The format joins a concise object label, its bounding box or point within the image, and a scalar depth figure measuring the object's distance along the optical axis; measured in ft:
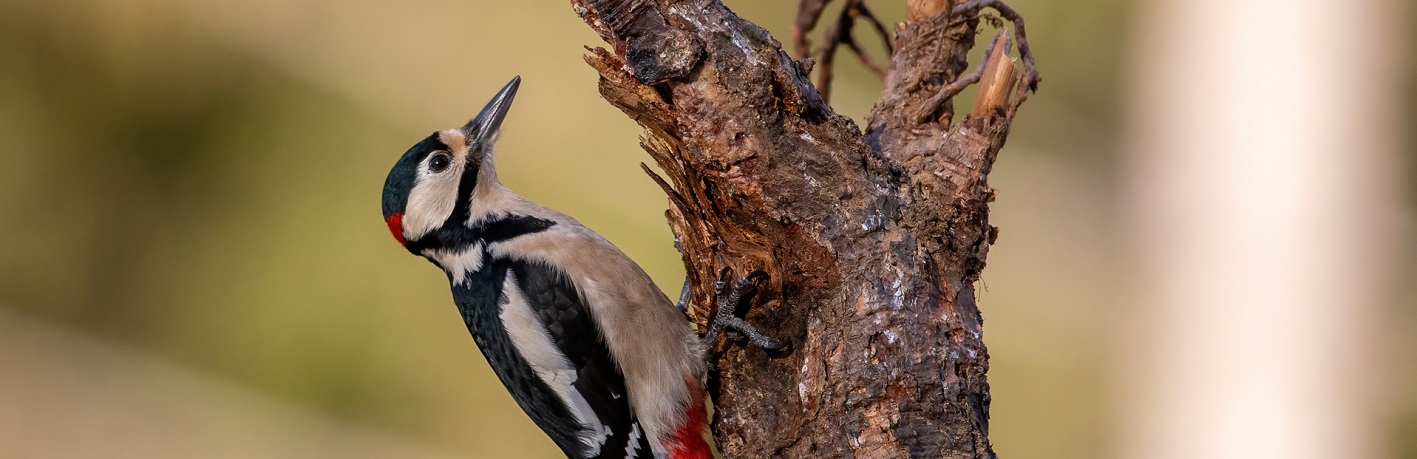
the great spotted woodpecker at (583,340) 15.23
